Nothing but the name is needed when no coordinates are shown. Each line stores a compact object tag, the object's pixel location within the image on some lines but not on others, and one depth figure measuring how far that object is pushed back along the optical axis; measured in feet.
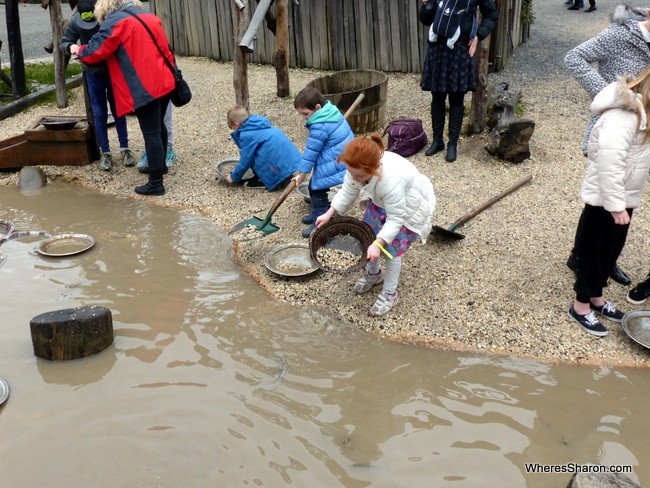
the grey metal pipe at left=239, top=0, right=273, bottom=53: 23.36
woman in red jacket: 18.56
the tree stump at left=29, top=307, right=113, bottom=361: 12.96
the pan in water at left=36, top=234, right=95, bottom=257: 17.25
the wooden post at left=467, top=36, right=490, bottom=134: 21.70
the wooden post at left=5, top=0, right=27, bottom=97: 28.04
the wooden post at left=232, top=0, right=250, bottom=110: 23.85
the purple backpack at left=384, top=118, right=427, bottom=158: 21.85
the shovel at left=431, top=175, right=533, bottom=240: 16.63
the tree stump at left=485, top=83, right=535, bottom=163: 20.40
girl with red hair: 12.59
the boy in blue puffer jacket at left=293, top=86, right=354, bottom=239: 16.65
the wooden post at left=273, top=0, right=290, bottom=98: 27.35
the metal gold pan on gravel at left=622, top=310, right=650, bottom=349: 13.21
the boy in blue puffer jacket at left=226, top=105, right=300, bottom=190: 19.77
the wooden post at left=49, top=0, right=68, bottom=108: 26.32
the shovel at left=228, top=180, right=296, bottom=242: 16.98
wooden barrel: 23.21
